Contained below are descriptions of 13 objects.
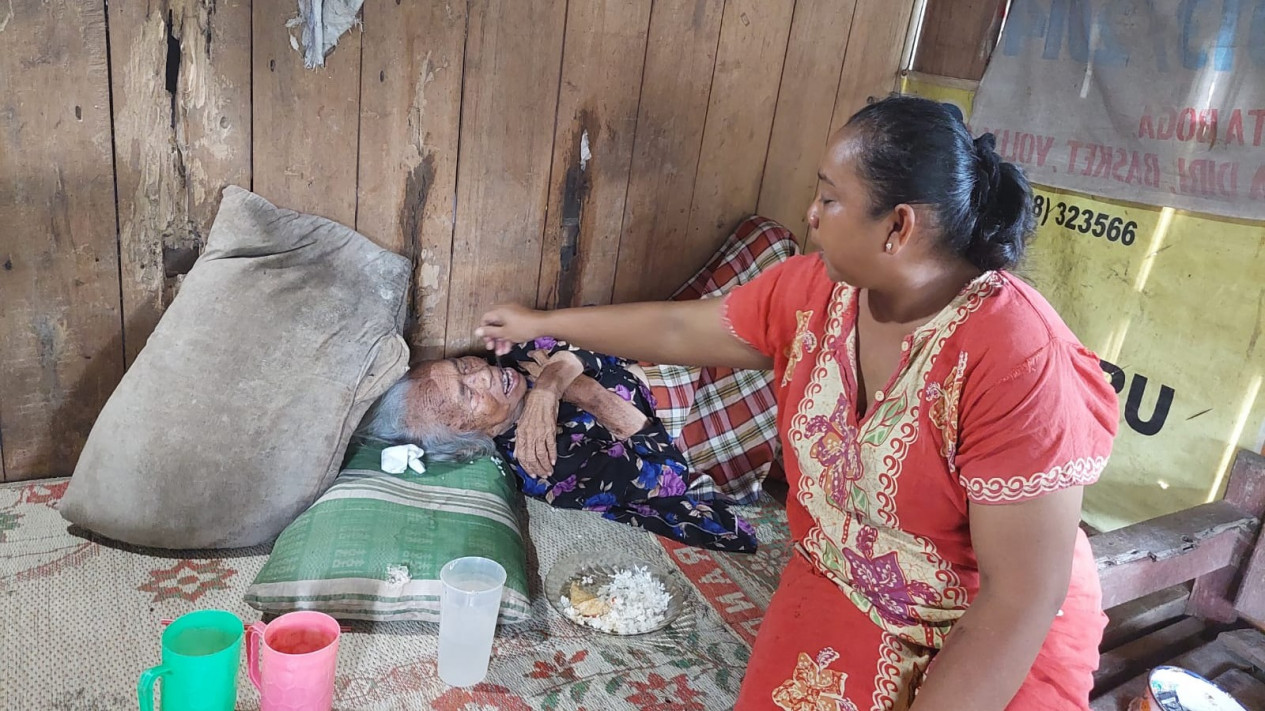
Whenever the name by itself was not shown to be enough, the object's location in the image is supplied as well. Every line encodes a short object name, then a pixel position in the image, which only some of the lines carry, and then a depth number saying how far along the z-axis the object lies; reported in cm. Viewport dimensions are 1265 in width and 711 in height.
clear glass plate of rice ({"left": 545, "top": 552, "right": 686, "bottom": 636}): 186
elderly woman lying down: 216
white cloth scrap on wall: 189
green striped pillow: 166
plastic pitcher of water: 152
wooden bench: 173
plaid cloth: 239
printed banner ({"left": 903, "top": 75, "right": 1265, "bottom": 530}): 195
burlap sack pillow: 174
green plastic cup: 116
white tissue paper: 204
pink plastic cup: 125
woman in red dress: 105
